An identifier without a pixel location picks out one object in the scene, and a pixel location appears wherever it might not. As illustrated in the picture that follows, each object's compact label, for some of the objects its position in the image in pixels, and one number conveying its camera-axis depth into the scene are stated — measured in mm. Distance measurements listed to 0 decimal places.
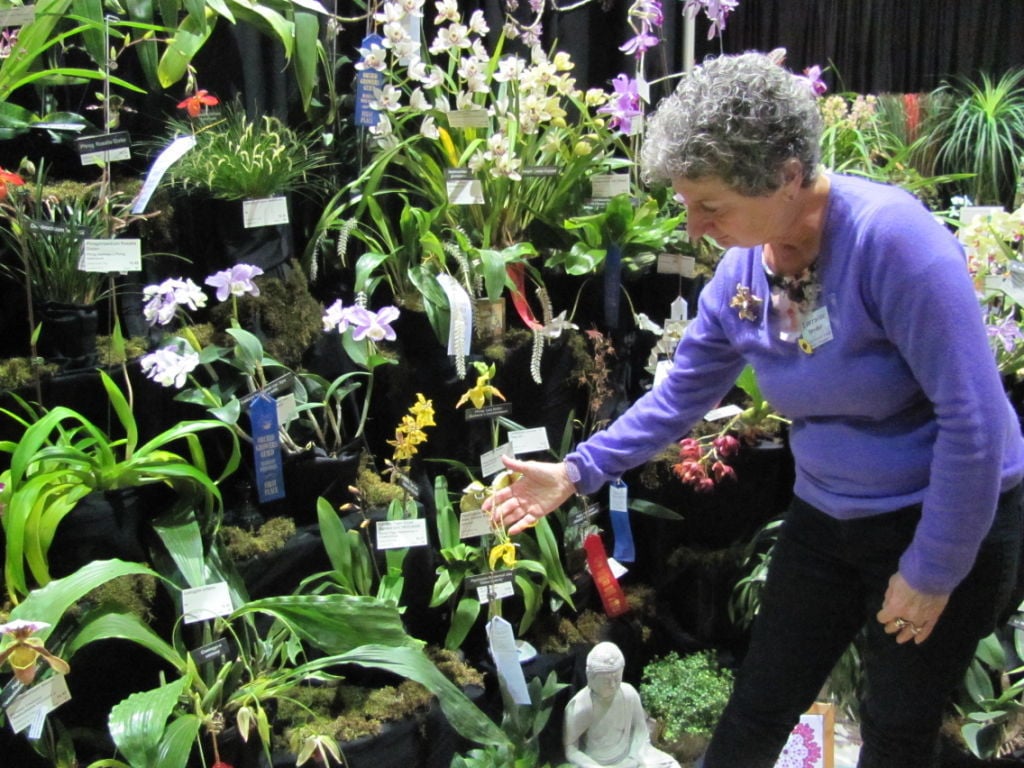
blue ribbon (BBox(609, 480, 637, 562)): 2334
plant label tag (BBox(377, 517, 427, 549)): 2008
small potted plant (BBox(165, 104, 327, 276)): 2115
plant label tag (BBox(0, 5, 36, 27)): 1927
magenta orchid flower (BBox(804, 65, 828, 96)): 2662
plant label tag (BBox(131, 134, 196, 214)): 1985
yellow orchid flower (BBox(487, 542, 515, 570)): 2076
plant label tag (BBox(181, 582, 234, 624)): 1781
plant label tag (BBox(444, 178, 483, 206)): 2328
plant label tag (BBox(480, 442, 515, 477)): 2186
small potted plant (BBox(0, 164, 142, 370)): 1907
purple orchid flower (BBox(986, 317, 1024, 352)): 2174
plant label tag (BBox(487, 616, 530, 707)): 2027
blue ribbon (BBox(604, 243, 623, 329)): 2492
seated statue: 2133
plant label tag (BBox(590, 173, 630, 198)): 2520
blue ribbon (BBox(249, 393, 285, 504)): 1956
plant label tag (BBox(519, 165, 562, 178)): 2418
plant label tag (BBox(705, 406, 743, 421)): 2436
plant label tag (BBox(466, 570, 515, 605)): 2111
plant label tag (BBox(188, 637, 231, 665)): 1750
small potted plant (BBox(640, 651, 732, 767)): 2340
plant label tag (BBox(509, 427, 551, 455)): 2219
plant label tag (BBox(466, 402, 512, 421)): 2160
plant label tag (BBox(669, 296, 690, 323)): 2532
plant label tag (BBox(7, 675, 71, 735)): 1527
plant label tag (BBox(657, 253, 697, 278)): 2633
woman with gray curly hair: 1235
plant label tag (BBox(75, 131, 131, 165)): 1949
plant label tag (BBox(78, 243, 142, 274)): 1874
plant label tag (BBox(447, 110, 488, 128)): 2361
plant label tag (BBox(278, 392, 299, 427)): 1997
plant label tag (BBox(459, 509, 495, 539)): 2109
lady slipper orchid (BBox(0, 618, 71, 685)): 1450
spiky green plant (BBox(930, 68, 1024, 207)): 3066
